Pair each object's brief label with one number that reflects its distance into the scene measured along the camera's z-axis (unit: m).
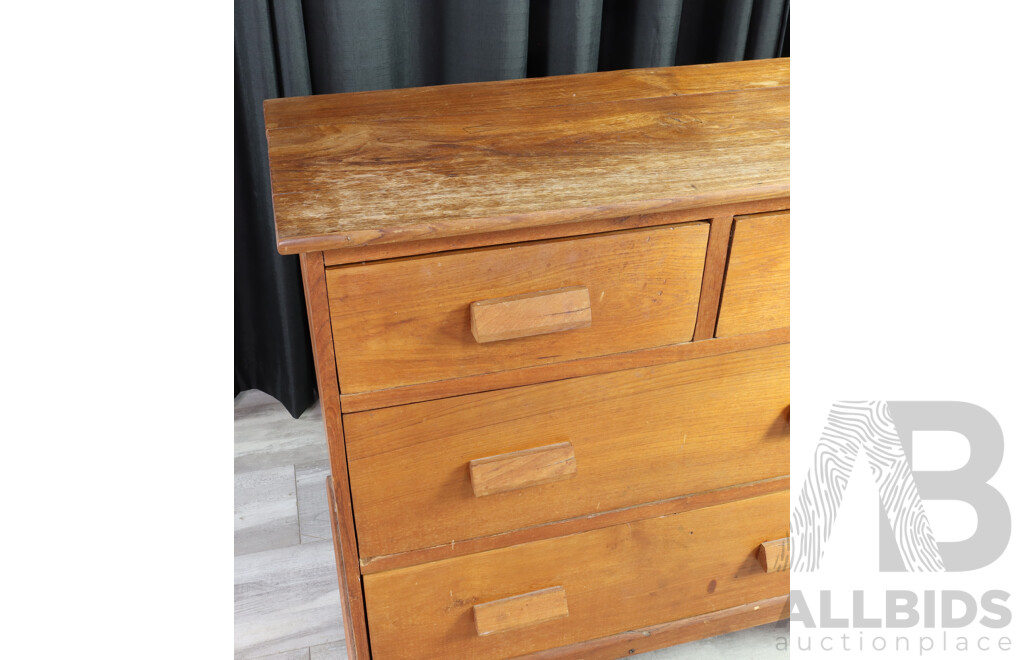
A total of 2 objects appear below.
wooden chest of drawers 0.80
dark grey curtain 1.31
